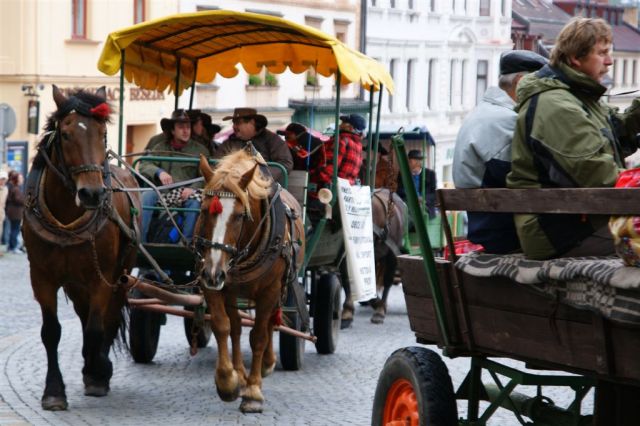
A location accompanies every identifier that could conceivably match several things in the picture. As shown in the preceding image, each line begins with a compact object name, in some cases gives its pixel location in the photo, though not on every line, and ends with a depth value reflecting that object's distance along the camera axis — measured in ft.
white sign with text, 43.50
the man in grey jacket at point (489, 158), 21.07
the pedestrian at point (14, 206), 90.58
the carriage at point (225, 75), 37.70
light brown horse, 31.65
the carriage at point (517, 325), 17.97
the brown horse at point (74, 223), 32.68
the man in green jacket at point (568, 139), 19.58
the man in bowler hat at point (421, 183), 63.98
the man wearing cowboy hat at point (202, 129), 42.57
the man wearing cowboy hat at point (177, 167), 38.47
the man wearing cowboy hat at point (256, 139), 40.14
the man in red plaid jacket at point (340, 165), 43.16
